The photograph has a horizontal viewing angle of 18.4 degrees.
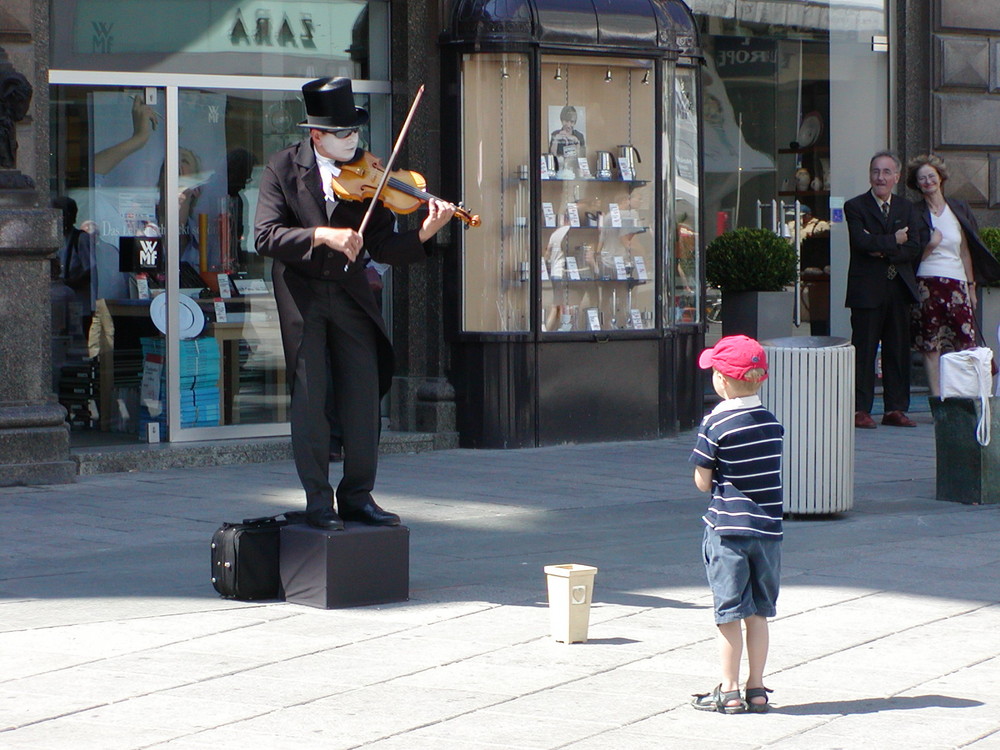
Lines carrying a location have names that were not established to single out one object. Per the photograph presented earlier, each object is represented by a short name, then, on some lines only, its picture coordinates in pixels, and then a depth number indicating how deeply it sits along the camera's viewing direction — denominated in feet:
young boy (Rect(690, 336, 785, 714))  30.00
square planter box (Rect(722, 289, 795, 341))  79.11
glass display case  68.83
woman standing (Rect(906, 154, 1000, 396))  75.22
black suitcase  39.25
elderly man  75.27
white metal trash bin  51.38
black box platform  38.44
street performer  38.82
